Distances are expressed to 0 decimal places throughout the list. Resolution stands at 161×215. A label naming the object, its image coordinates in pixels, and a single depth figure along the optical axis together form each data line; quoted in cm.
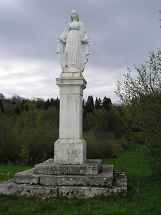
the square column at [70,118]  687
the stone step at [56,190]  570
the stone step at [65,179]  594
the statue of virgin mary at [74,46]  741
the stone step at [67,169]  633
